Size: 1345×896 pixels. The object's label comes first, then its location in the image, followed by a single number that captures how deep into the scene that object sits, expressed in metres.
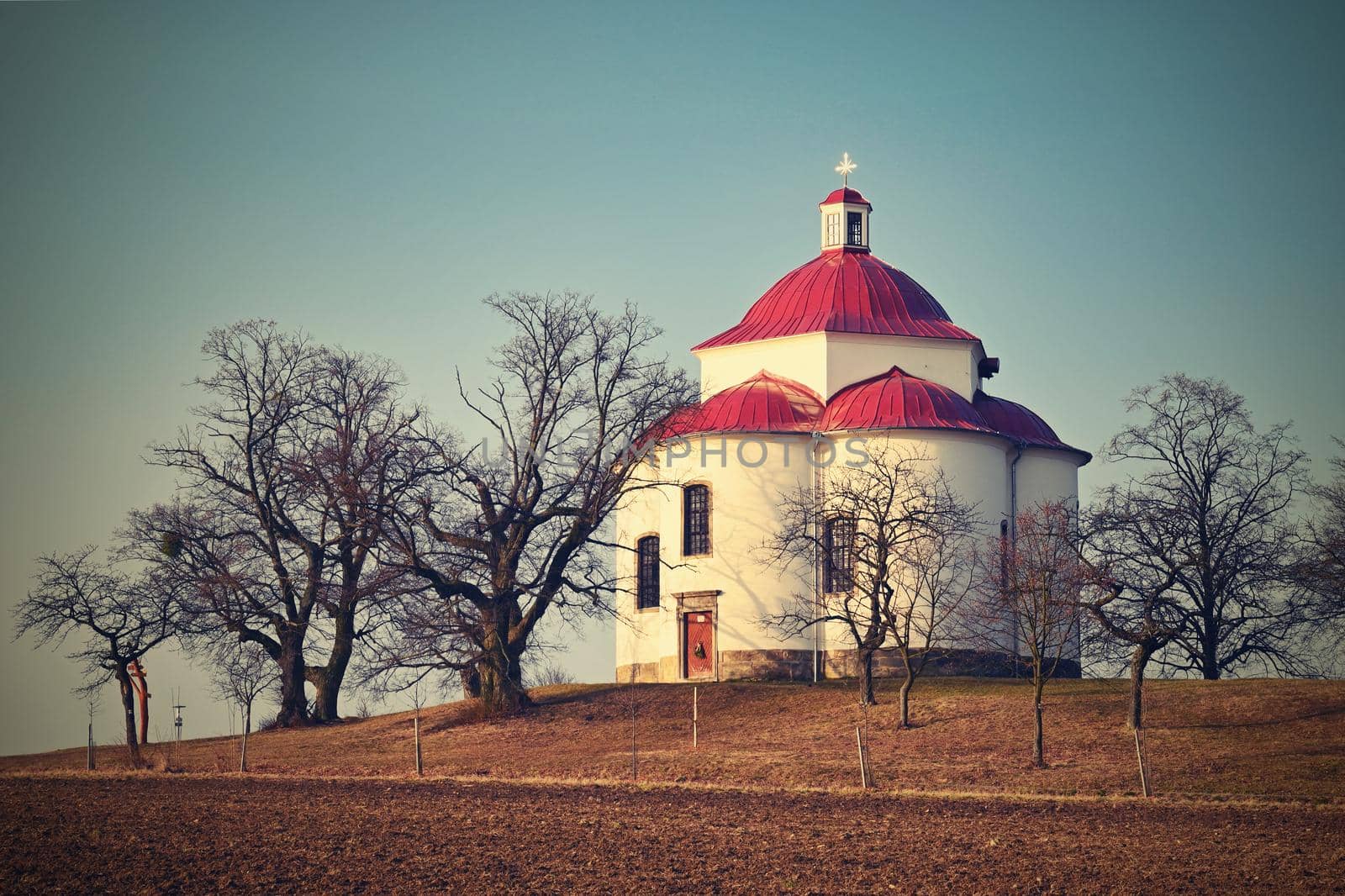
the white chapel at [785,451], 46.41
